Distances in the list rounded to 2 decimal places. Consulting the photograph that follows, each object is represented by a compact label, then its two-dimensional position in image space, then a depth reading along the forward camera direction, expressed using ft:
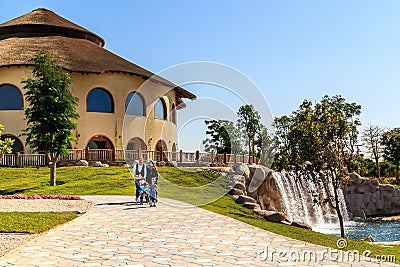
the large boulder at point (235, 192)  63.72
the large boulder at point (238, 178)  71.15
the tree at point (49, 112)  69.97
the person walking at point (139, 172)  49.34
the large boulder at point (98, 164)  86.97
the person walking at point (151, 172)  48.93
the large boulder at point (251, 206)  54.95
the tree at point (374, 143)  164.96
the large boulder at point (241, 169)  74.74
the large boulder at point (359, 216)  93.66
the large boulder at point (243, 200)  57.52
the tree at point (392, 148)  149.28
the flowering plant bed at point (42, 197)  53.47
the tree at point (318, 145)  47.96
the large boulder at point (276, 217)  47.06
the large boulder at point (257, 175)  76.13
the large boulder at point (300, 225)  45.93
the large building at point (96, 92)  98.22
